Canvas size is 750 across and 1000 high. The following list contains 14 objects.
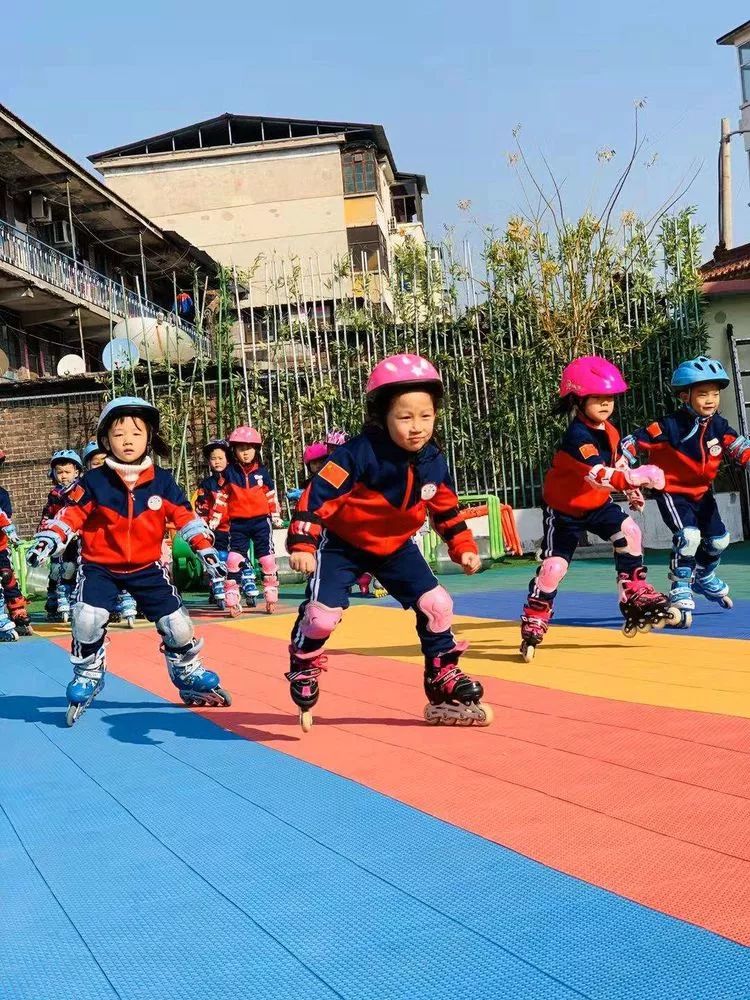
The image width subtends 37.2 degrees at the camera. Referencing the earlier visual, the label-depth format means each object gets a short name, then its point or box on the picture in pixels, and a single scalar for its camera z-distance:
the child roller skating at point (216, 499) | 12.48
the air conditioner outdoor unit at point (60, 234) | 28.02
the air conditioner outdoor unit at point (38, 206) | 26.72
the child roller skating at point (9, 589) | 11.48
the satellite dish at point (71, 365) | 26.58
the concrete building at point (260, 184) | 41.50
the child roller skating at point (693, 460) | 8.39
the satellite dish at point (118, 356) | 17.36
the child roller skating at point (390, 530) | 5.12
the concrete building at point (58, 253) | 24.59
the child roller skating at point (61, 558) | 11.73
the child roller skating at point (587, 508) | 7.34
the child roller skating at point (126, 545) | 6.30
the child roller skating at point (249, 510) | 12.54
